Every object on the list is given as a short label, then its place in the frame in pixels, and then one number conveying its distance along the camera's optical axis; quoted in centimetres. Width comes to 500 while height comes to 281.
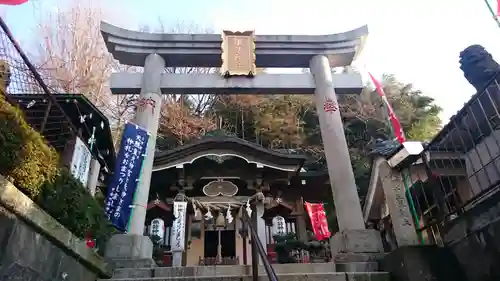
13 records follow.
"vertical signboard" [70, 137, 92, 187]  836
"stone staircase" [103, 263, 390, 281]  528
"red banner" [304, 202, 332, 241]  1334
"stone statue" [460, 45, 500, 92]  631
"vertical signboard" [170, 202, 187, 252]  1173
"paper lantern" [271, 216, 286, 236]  1321
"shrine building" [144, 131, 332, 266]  1300
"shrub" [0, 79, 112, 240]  393
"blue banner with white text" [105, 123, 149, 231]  727
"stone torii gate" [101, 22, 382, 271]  882
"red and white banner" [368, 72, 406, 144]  1157
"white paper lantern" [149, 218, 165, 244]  1243
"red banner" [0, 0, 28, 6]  625
